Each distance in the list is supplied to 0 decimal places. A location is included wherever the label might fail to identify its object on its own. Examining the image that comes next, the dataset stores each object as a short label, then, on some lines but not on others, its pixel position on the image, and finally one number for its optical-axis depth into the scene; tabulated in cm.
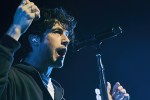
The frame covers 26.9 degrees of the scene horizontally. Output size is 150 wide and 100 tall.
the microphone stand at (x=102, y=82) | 217
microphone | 246
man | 195
